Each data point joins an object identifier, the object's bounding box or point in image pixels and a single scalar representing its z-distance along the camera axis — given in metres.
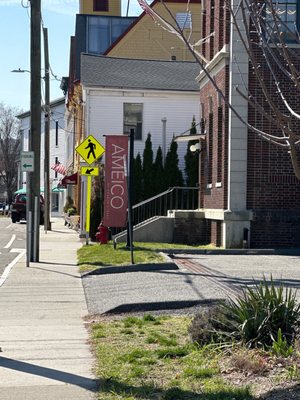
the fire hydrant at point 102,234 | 22.75
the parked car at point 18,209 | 45.47
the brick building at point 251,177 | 20.70
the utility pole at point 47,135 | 35.58
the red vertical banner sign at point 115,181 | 21.67
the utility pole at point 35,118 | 19.38
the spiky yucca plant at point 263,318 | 7.87
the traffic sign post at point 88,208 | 24.32
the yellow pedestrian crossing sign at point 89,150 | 23.17
